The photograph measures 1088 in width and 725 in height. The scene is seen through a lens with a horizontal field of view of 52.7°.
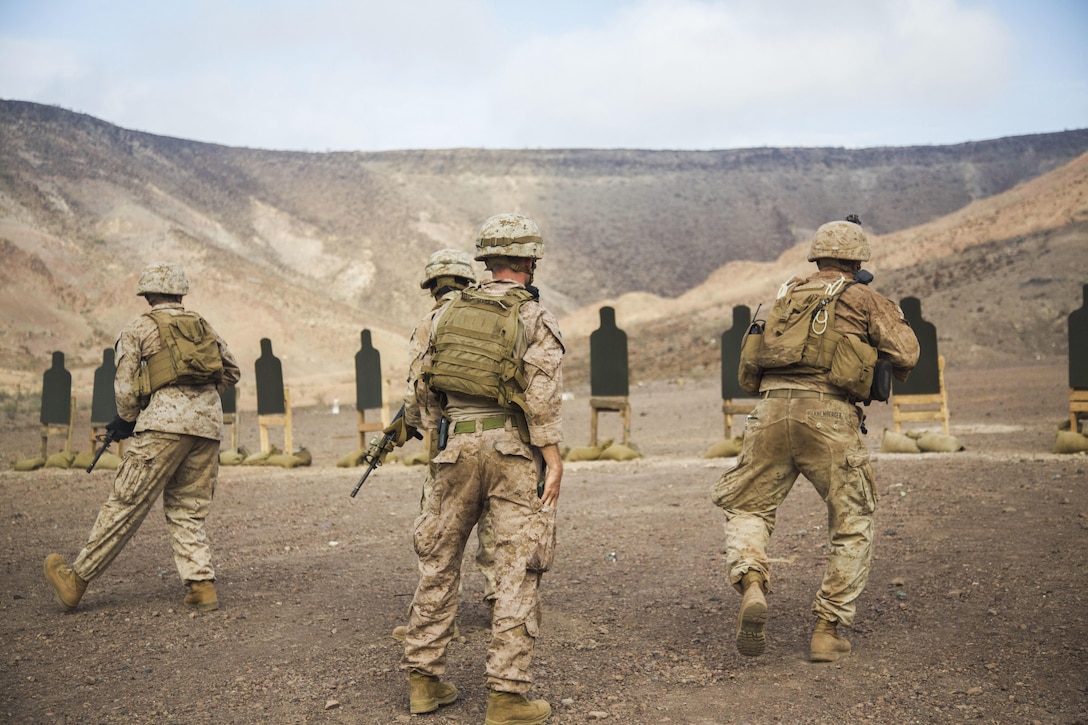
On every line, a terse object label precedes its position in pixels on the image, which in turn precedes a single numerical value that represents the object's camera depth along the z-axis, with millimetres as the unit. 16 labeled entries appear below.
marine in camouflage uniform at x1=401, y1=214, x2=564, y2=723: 4691
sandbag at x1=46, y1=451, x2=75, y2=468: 17531
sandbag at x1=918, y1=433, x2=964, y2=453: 13344
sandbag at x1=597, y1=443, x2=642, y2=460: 15203
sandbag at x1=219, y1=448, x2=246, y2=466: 16984
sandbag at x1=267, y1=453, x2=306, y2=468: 16391
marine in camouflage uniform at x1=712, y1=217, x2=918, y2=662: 5559
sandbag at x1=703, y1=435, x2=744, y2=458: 14812
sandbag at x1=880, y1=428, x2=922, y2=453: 13585
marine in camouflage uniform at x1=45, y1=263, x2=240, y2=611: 7051
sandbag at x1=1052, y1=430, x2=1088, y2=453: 12758
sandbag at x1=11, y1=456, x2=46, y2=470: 17547
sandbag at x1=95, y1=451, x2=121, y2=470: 16297
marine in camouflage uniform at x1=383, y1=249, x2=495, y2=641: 5395
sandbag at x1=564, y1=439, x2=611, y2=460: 15438
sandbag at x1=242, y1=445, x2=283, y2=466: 16719
